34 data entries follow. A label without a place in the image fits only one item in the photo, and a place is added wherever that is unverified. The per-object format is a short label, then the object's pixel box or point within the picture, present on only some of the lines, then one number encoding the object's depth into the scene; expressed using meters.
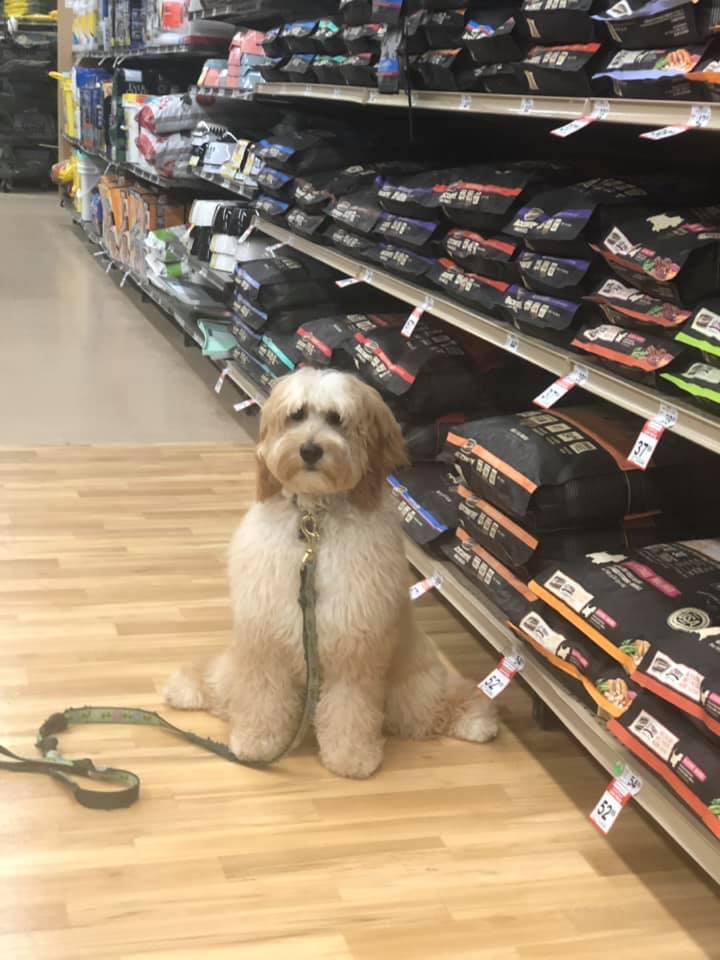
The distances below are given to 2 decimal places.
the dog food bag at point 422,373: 3.32
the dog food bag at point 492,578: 2.66
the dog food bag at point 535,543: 2.58
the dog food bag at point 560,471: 2.52
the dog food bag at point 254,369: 4.59
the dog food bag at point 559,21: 2.35
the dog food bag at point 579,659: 2.19
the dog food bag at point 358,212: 3.58
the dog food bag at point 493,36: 2.66
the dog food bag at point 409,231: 3.23
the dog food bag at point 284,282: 4.50
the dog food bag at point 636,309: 2.13
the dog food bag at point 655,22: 1.99
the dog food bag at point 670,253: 2.09
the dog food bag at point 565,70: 2.35
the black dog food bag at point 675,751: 1.89
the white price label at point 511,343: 2.68
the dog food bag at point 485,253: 2.77
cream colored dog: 2.32
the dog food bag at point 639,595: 2.10
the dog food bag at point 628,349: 2.14
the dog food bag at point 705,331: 2.00
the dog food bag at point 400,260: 3.26
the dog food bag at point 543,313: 2.50
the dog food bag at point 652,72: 2.03
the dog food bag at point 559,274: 2.47
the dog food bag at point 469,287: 2.83
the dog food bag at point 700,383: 1.99
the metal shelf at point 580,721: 1.96
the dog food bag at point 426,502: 3.19
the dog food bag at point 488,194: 2.79
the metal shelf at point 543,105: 2.01
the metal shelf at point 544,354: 2.01
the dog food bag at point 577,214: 2.44
